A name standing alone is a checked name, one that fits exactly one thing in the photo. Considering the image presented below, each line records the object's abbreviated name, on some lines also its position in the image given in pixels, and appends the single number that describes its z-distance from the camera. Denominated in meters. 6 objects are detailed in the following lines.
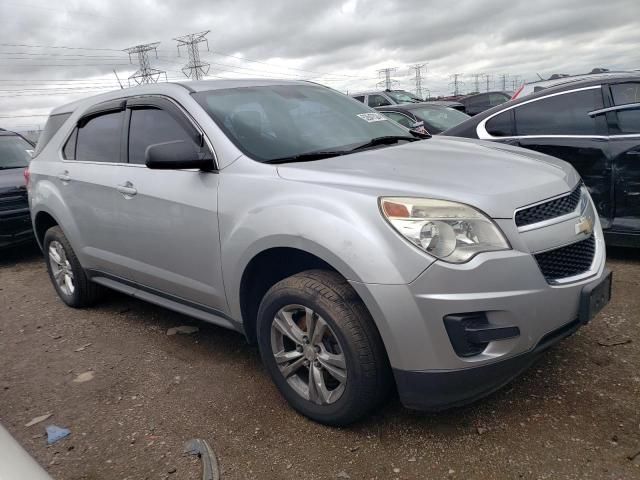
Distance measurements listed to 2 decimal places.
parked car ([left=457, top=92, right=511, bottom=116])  17.64
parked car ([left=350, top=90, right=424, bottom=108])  16.02
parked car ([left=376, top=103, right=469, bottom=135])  9.19
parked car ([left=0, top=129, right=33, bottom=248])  6.84
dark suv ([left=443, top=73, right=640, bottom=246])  4.36
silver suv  2.25
